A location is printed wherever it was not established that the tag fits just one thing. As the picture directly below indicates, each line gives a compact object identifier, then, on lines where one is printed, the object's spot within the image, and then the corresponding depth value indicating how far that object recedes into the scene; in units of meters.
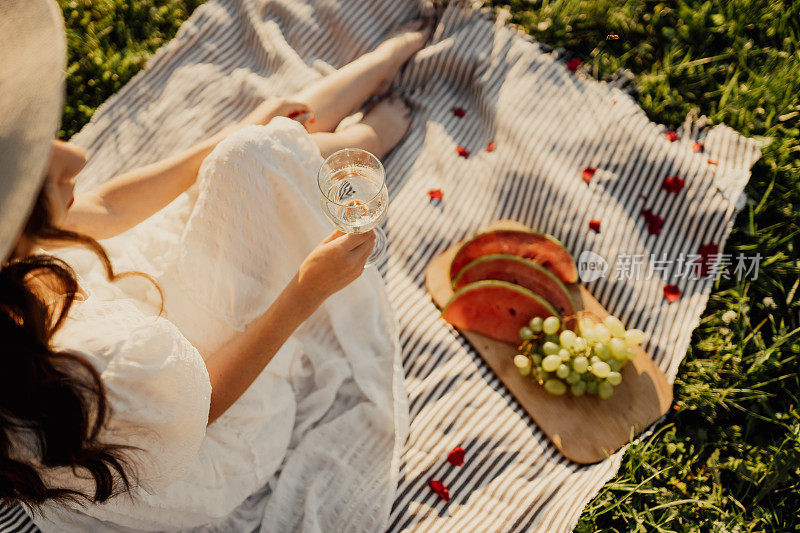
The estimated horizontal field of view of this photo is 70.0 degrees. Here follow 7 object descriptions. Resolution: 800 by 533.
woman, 1.17
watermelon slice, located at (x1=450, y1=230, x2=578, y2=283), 2.36
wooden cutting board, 2.11
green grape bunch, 2.09
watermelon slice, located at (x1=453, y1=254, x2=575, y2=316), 2.28
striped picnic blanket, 2.10
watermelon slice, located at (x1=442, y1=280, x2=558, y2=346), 2.24
